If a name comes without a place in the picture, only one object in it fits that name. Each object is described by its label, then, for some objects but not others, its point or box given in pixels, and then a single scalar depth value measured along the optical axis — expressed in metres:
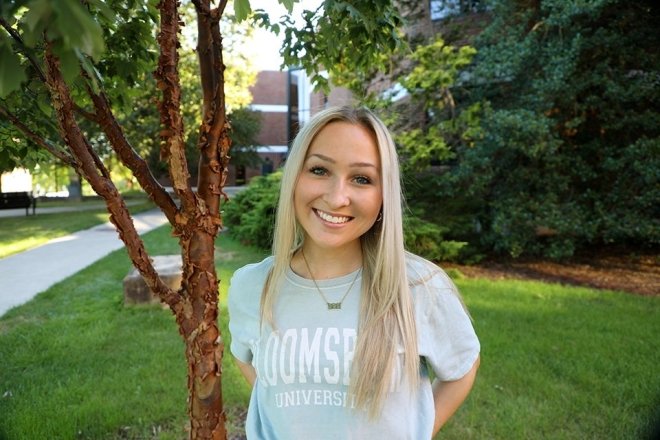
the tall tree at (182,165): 1.33
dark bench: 17.11
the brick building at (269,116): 34.56
